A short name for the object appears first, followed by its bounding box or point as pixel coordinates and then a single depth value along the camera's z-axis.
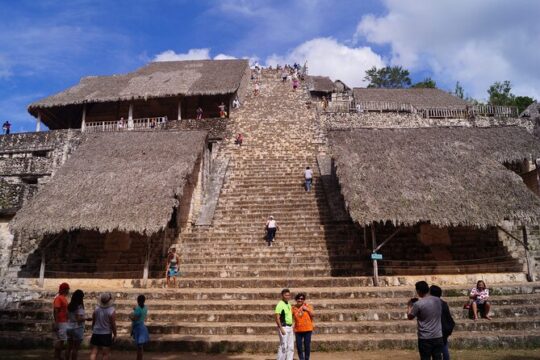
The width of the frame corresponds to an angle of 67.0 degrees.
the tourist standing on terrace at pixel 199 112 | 20.69
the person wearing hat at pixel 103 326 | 5.55
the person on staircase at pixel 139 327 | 5.95
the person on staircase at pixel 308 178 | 13.97
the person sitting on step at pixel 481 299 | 8.00
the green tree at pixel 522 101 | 31.78
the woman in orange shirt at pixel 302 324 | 5.62
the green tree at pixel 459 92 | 35.96
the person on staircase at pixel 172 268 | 9.73
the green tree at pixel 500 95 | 33.22
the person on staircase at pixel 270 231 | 11.27
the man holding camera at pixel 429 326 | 4.59
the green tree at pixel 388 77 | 40.97
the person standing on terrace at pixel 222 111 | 20.42
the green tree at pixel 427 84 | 39.16
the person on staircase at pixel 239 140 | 17.83
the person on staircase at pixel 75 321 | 6.04
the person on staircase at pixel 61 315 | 6.04
